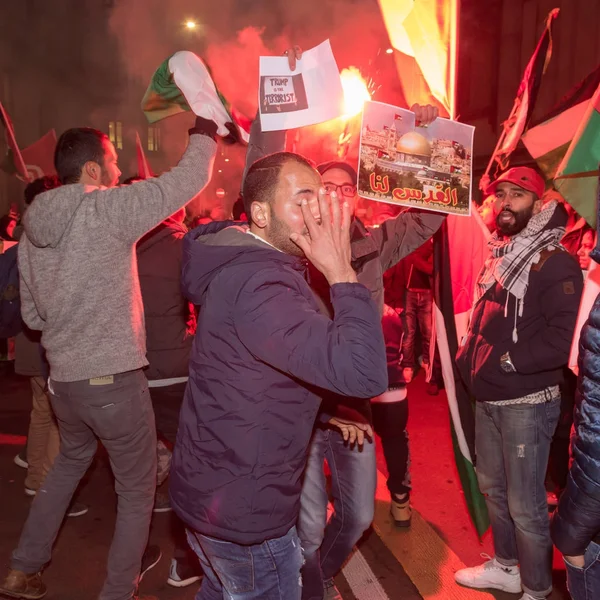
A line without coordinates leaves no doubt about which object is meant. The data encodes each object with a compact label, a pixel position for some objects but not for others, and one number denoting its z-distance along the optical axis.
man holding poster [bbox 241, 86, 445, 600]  3.11
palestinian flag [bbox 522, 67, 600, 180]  3.48
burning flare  4.25
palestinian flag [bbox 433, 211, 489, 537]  3.86
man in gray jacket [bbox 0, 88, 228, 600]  2.90
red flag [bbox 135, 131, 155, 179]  5.55
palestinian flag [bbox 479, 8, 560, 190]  3.64
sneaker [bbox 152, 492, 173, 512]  4.59
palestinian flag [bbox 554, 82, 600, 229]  2.73
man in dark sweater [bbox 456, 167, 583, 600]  3.13
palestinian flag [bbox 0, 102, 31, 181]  5.22
